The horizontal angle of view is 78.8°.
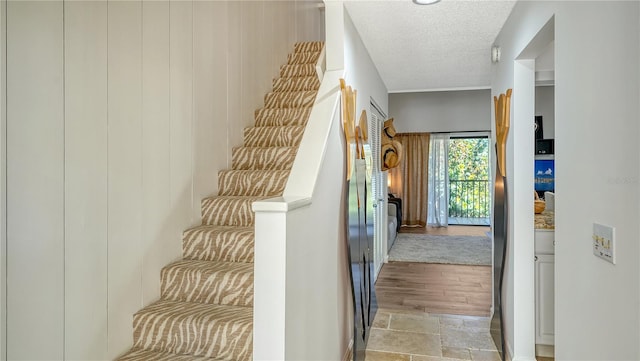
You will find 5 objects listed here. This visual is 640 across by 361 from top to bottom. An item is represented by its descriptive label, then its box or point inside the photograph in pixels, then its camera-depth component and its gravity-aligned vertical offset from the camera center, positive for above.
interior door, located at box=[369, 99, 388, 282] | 4.69 -0.16
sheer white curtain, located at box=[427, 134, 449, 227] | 8.59 -0.03
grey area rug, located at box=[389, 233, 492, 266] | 5.72 -1.12
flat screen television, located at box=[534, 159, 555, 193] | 6.51 +0.09
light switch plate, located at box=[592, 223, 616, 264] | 1.22 -0.20
